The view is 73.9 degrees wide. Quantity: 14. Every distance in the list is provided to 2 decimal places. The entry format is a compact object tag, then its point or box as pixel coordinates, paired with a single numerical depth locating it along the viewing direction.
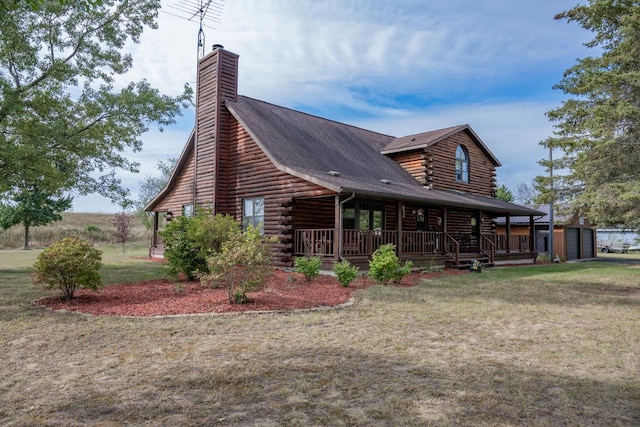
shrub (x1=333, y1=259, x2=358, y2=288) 10.49
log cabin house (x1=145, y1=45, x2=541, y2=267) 14.38
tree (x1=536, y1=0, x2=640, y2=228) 10.50
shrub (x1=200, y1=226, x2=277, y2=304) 7.76
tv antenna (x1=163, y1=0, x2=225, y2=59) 17.91
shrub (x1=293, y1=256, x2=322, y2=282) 11.08
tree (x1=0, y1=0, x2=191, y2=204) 14.58
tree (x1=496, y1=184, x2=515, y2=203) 46.82
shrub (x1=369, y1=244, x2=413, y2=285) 11.11
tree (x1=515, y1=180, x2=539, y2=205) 65.62
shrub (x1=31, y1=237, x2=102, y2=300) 7.87
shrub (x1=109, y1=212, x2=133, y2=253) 33.09
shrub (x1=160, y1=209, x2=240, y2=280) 10.62
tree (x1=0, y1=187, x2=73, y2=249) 34.84
